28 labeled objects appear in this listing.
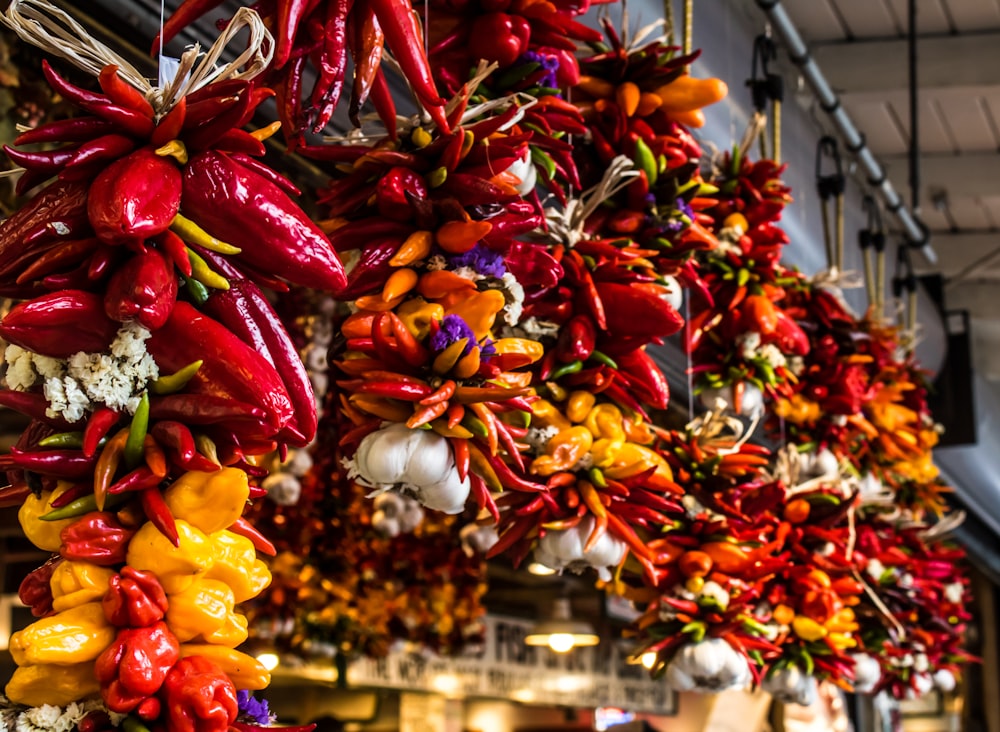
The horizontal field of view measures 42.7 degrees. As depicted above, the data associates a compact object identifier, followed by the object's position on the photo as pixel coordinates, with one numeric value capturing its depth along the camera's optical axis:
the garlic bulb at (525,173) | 1.53
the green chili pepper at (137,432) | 0.94
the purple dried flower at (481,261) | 1.40
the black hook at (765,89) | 2.99
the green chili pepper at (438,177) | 1.40
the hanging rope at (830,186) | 3.60
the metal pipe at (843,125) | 3.47
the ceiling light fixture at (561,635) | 5.40
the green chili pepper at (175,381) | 0.96
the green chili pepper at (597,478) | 1.63
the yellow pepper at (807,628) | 2.41
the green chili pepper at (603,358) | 1.66
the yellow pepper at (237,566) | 0.99
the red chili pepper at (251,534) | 1.05
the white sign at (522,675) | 4.25
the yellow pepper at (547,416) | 1.60
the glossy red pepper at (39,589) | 0.98
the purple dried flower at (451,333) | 1.32
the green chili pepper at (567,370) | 1.63
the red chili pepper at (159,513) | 0.93
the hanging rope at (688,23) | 2.39
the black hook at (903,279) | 4.86
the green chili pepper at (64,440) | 0.96
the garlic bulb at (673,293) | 1.87
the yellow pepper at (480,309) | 1.35
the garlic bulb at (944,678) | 3.64
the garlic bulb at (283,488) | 3.10
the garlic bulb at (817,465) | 2.90
